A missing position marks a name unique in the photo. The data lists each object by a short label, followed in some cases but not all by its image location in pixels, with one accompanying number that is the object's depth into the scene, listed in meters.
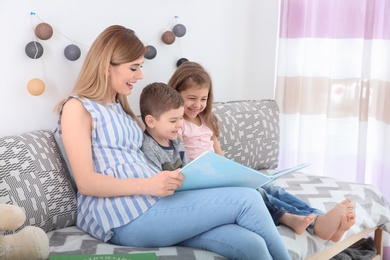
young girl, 3.07
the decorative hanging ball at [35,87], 2.98
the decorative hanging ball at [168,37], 3.59
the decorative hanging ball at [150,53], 3.50
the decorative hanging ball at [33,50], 2.97
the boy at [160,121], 3.00
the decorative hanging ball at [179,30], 3.65
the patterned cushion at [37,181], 2.74
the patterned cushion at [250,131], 3.71
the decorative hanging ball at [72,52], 3.10
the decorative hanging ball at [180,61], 3.73
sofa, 2.71
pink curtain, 3.92
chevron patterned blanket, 2.66
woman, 2.70
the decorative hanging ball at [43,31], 2.98
